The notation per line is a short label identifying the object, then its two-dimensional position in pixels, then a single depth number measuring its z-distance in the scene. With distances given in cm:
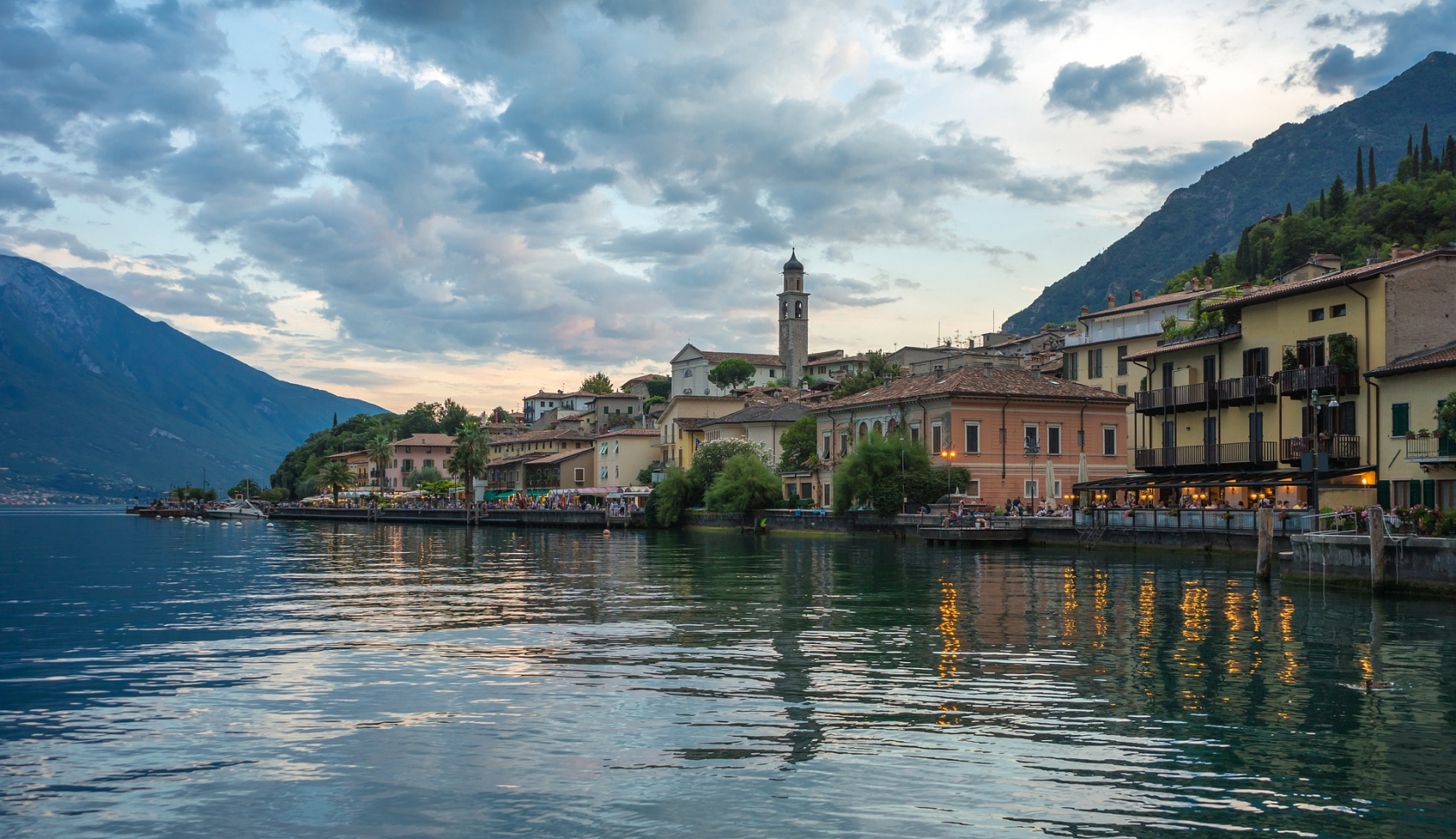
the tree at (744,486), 7594
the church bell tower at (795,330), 15338
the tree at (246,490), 17278
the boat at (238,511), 14000
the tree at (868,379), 10188
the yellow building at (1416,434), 3684
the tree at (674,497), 8519
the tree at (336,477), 14688
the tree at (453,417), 18838
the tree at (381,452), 14462
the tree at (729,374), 13725
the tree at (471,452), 11312
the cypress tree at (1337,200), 13175
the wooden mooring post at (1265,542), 3303
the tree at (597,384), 18212
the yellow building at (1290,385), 4125
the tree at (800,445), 8438
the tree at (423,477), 15038
